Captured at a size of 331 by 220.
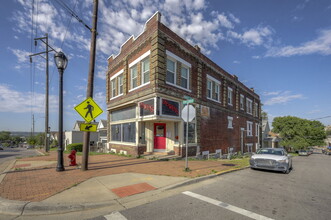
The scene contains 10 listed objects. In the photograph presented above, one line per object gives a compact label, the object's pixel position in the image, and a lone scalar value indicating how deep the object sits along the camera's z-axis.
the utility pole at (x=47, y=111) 20.57
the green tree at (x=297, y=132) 33.81
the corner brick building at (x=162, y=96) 10.92
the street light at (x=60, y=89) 7.21
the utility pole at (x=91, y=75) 7.48
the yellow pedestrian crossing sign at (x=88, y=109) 7.27
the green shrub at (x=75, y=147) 20.66
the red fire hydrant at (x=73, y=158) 8.50
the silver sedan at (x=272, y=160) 8.25
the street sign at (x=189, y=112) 7.38
